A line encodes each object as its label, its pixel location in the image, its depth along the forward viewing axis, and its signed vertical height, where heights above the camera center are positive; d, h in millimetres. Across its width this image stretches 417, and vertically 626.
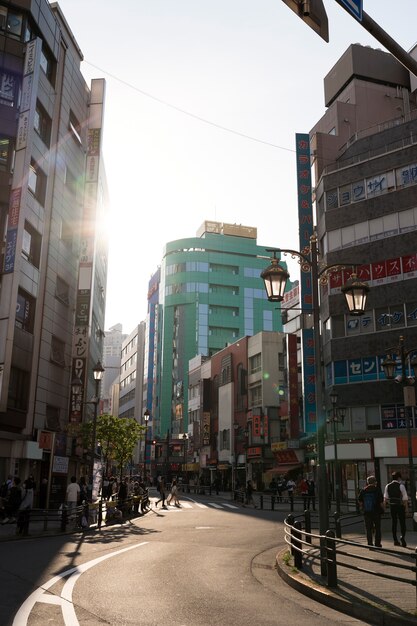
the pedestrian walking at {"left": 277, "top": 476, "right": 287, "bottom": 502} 41969 -1117
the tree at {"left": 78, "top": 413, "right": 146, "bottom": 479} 39094 +2306
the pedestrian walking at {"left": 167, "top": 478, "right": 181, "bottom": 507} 38766 -1397
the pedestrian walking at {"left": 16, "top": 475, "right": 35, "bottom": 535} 19188 -1558
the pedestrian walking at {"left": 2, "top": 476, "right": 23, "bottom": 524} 22188 -1193
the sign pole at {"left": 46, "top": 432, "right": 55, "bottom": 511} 33144 +282
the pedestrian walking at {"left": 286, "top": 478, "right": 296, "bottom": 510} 38112 -863
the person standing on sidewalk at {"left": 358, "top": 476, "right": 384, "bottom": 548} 14625 -725
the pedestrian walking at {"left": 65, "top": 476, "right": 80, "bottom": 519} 23188 -993
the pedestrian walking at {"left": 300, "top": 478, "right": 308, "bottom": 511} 31078 -834
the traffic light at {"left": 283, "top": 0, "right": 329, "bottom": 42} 5348 +4017
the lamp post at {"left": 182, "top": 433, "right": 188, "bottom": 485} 87412 +2824
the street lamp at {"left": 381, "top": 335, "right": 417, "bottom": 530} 20406 +3102
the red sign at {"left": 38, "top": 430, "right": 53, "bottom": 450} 32781 +1576
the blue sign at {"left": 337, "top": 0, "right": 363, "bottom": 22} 5469 +4144
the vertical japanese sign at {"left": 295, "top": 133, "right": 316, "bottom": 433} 42719 +16507
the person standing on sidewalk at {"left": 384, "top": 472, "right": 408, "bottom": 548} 15124 -663
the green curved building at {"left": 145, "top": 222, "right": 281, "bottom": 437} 107188 +29413
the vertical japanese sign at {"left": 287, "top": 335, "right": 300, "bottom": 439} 54031 +7141
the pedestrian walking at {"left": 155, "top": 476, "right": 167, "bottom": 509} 37138 -1550
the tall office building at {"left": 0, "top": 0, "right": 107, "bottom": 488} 30578 +13333
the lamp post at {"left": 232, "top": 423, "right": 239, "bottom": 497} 66625 +2196
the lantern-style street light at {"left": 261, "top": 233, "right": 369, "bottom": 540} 11305 +3313
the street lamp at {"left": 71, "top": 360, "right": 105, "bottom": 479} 27467 +4606
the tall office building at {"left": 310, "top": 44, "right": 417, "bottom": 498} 39062 +12422
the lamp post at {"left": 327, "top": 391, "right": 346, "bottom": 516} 40250 +3861
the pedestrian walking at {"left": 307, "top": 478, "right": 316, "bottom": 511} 32875 -1039
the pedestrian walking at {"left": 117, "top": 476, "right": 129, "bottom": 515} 27272 -1112
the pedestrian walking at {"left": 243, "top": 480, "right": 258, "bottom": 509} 39062 -1458
